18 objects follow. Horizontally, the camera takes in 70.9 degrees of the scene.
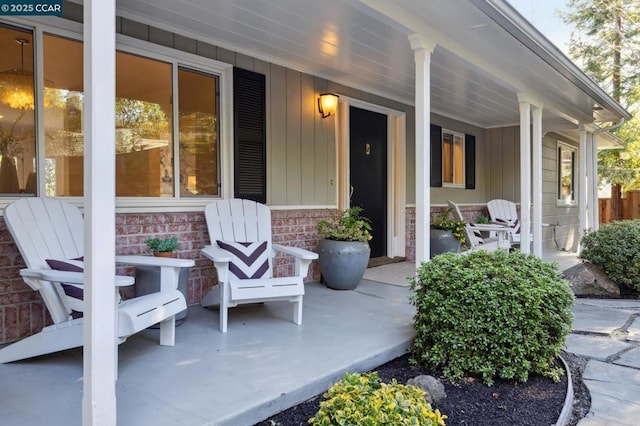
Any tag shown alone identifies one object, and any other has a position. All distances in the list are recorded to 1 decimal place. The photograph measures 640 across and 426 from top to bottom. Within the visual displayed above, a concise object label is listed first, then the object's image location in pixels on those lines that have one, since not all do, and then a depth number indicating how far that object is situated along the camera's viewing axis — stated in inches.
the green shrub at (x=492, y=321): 103.3
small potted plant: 133.2
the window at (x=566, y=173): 393.4
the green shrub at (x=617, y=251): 218.1
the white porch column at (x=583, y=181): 302.5
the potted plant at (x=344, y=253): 177.2
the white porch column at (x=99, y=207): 63.6
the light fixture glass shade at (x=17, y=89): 116.5
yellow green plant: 64.5
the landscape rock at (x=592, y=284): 220.2
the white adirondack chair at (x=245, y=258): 122.9
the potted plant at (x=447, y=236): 246.8
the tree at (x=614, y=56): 496.7
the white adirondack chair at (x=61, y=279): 91.2
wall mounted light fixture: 200.1
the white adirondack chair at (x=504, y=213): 301.3
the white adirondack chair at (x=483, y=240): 232.4
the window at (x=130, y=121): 118.0
